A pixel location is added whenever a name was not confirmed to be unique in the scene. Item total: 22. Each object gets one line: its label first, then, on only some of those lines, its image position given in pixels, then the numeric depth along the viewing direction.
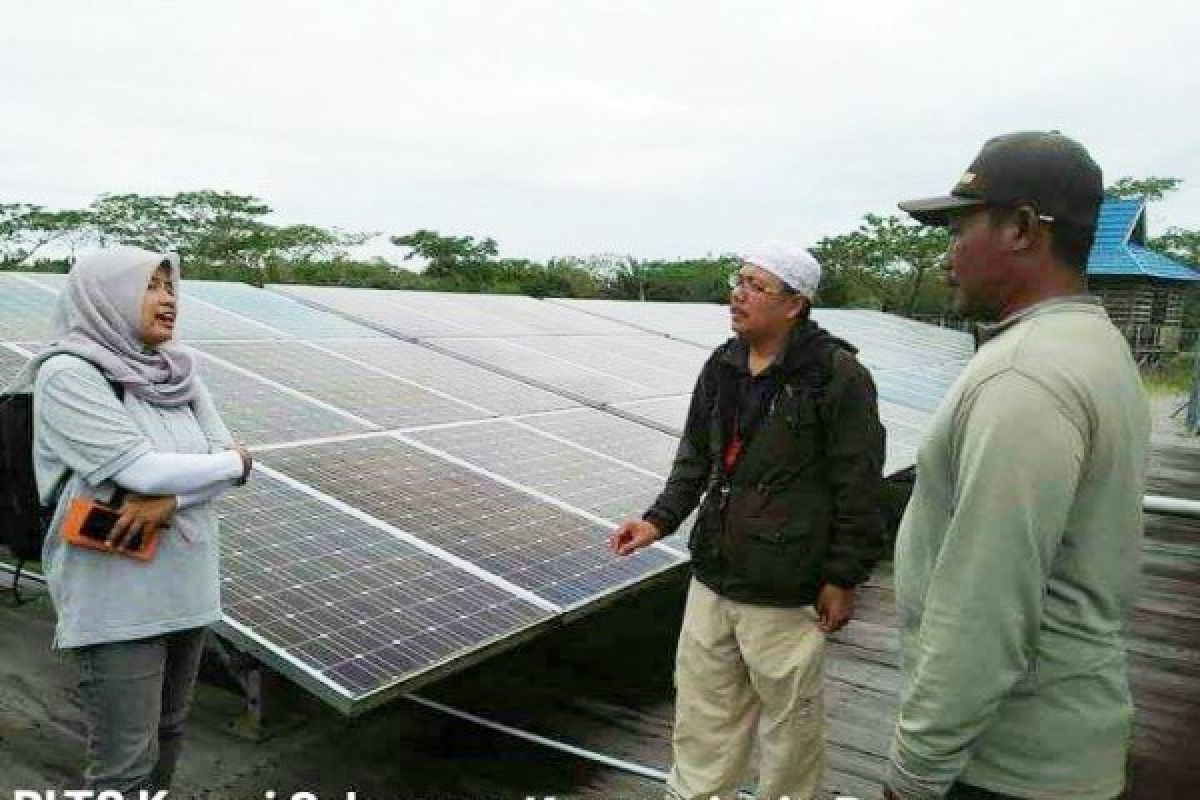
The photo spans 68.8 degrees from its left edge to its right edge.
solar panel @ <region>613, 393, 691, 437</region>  6.98
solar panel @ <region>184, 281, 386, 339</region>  7.48
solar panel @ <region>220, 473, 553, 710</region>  3.05
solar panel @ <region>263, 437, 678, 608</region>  4.05
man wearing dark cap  1.64
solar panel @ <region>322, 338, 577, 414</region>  6.51
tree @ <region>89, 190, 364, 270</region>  32.56
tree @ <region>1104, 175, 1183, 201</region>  35.16
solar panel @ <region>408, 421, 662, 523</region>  5.01
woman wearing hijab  2.60
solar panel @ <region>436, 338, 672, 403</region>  7.46
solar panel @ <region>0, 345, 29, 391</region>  4.50
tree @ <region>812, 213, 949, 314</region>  32.19
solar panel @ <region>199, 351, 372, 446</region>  4.85
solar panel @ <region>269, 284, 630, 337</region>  8.90
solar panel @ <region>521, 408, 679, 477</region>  5.89
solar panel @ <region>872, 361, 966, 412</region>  10.04
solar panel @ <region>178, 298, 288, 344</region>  6.40
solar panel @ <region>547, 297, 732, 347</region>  12.28
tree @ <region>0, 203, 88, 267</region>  31.17
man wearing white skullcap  3.10
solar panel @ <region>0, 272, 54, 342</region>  5.45
